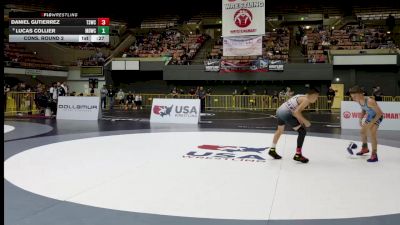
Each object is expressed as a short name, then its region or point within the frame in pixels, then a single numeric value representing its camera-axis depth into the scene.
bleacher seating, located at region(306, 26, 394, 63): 28.47
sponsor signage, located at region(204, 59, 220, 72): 29.27
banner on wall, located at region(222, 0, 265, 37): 16.34
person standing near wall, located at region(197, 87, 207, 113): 23.05
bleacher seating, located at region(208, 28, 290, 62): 29.67
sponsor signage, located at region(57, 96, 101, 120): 17.30
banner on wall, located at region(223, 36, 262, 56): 18.42
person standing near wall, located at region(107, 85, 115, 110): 27.32
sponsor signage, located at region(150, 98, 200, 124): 15.74
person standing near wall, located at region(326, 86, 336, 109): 25.18
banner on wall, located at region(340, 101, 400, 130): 13.74
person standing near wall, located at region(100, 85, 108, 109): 26.06
